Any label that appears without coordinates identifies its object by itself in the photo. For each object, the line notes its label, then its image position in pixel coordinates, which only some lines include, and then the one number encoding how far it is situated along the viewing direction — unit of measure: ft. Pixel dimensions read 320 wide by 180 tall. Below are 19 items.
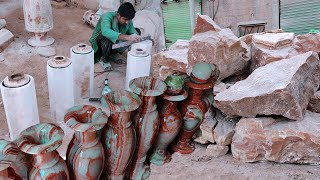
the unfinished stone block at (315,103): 8.73
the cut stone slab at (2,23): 20.30
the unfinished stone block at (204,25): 11.09
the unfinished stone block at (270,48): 10.17
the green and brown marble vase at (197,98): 7.99
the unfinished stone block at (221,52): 10.34
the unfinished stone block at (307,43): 10.28
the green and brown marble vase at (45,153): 6.09
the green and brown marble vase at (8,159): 5.90
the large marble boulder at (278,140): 7.68
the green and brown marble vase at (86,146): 6.55
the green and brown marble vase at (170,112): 7.73
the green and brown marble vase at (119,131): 6.91
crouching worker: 17.03
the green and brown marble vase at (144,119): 7.40
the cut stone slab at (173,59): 11.96
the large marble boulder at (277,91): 7.72
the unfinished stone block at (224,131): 8.36
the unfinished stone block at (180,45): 13.75
